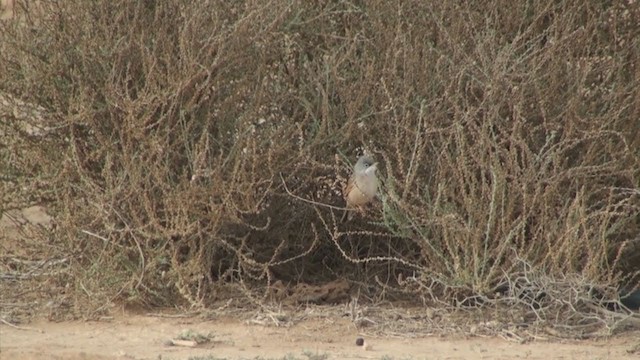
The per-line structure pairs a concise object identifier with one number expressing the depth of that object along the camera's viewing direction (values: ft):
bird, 54.24
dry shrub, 53.93
